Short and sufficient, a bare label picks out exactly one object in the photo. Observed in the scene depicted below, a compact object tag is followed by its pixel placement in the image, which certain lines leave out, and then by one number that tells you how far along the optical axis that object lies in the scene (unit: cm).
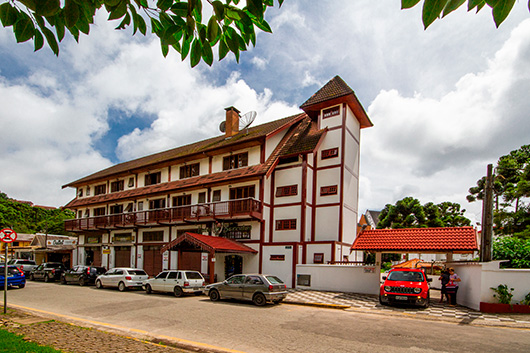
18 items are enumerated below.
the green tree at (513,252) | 1689
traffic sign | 1298
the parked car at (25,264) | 3412
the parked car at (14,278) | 2145
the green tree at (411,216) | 4247
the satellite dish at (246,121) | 3255
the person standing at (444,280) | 1727
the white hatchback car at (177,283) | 1959
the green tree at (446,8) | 214
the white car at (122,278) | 2247
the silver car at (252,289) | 1631
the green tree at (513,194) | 3130
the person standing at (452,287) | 1689
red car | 1558
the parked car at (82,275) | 2592
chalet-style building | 2480
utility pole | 1608
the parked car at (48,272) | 2934
